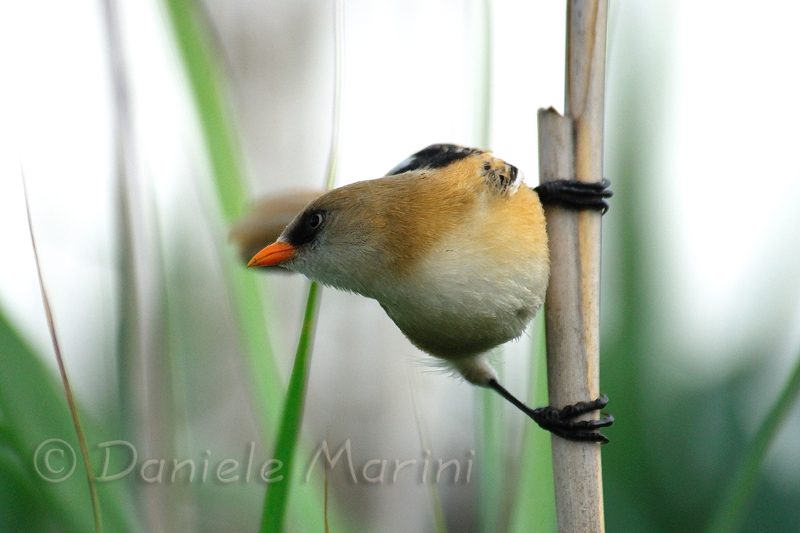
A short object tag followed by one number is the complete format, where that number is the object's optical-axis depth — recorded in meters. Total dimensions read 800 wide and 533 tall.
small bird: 2.32
